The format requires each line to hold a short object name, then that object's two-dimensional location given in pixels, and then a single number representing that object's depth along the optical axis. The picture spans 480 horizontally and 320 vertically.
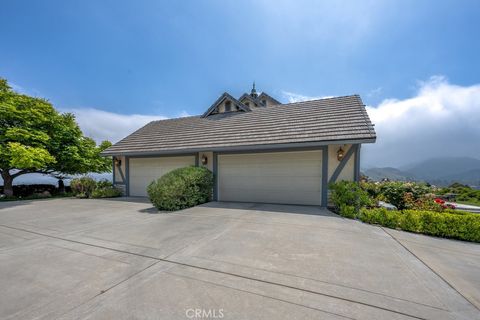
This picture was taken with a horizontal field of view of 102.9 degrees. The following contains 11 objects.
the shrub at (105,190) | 11.04
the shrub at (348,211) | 5.95
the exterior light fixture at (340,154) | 7.11
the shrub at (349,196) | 6.12
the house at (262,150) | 7.23
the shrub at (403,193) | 6.58
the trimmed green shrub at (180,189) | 7.07
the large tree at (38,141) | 10.41
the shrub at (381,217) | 5.24
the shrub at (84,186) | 11.47
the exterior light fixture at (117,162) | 11.90
